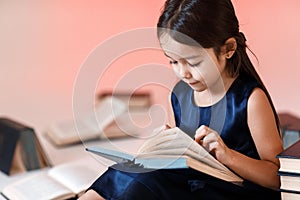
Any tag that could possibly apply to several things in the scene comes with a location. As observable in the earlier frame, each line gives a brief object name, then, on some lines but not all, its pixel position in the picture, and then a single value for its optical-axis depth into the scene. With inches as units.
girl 60.0
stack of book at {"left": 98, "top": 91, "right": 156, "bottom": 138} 96.8
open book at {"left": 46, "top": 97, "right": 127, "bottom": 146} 95.8
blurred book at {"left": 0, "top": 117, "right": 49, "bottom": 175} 84.2
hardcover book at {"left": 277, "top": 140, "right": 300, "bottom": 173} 57.6
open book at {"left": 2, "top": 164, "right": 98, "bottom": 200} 71.7
